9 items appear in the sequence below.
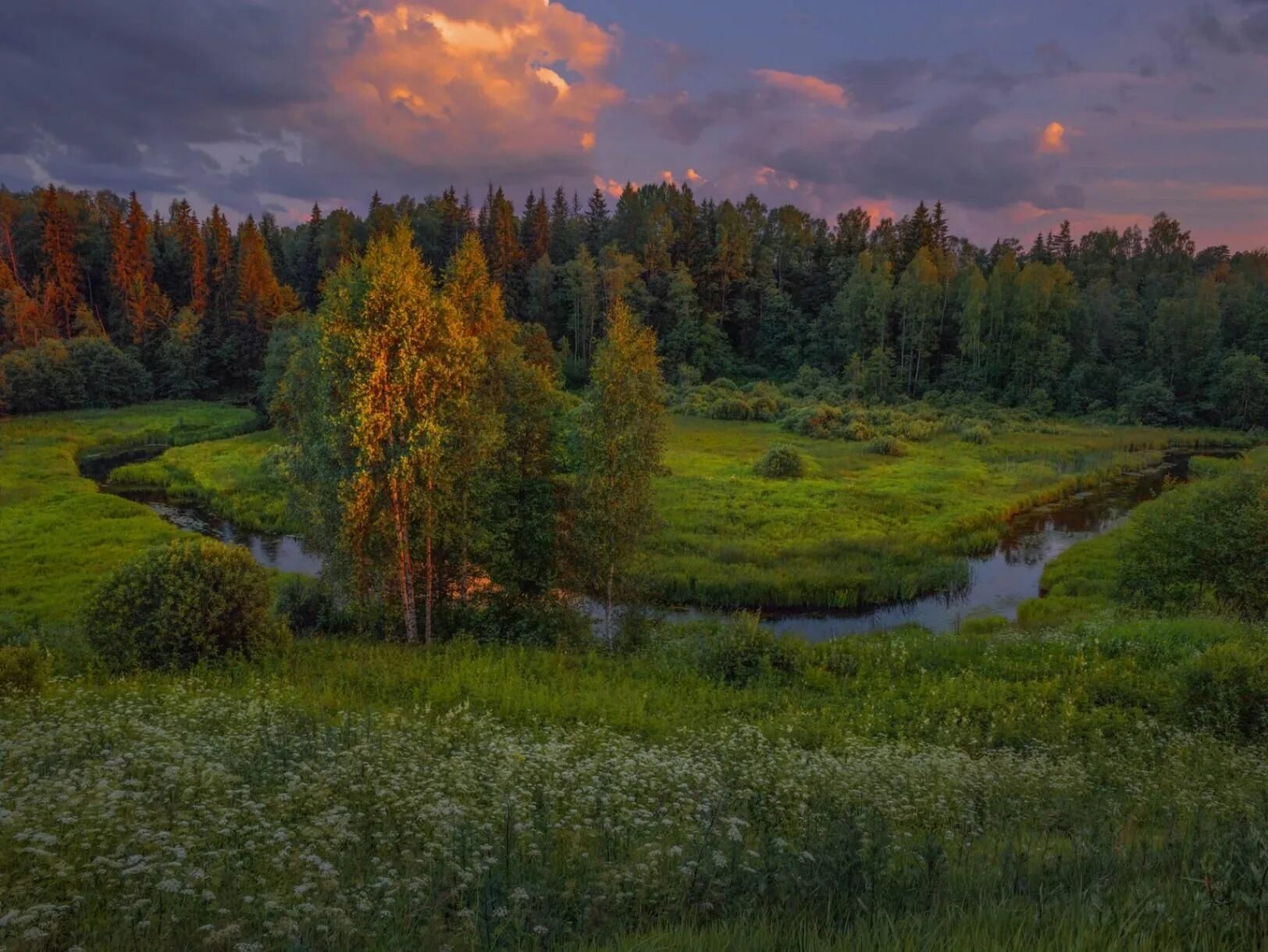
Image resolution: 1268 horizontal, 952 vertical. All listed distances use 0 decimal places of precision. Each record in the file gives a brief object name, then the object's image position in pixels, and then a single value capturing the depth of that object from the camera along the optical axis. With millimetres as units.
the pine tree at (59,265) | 96438
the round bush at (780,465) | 55219
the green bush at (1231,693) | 15688
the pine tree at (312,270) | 116750
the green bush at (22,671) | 14484
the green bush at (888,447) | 66762
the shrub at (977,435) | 73125
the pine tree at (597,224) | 124500
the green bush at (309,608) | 25531
